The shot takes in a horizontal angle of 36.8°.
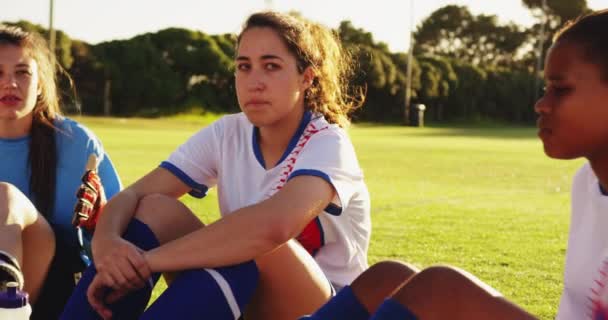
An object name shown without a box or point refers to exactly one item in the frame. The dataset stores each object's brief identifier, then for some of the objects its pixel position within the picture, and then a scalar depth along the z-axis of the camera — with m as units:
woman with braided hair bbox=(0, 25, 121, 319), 3.21
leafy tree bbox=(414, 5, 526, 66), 74.19
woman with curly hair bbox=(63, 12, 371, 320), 2.39
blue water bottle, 2.08
